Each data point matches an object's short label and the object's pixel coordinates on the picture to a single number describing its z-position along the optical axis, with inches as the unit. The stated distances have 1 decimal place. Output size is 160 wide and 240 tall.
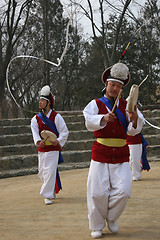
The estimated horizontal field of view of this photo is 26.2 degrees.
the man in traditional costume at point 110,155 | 129.6
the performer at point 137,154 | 275.1
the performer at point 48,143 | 206.8
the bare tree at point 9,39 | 585.5
